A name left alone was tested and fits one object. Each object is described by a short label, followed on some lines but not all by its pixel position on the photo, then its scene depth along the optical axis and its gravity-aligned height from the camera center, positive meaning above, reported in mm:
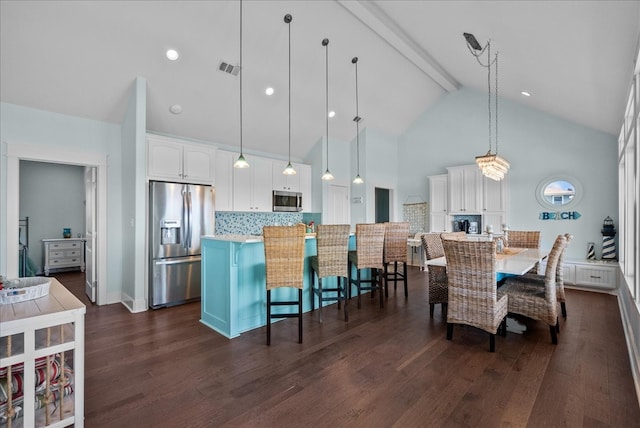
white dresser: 6195 -802
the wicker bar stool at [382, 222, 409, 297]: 4480 -465
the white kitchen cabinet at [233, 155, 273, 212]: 5297 +524
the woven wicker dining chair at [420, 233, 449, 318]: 3373 -837
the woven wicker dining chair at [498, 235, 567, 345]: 2715 -805
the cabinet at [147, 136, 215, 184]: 4133 +796
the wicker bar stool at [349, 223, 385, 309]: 3783 -425
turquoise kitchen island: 3016 -750
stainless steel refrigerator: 4000 -320
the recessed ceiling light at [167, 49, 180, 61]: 3693 +1996
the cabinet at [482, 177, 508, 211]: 5812 +374
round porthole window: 5227 +386
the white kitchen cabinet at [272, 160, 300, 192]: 5875 +718
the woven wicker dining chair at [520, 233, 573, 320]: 3267 -754
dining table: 2678 -489
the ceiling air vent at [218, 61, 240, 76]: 4121 +2046
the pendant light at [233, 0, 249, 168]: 3612 +634
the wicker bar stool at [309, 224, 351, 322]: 3355 -441
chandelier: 3764 +710
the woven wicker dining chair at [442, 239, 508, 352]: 2549 -644
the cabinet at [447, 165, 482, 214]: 6051 +503
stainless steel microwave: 5875 +270
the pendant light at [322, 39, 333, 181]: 4410 +2300
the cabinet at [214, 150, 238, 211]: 5027 +595
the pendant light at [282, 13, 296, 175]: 3821 +2508
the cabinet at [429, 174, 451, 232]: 6543 +225
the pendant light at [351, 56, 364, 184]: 6245 +1756
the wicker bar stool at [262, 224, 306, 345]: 2883 -422
